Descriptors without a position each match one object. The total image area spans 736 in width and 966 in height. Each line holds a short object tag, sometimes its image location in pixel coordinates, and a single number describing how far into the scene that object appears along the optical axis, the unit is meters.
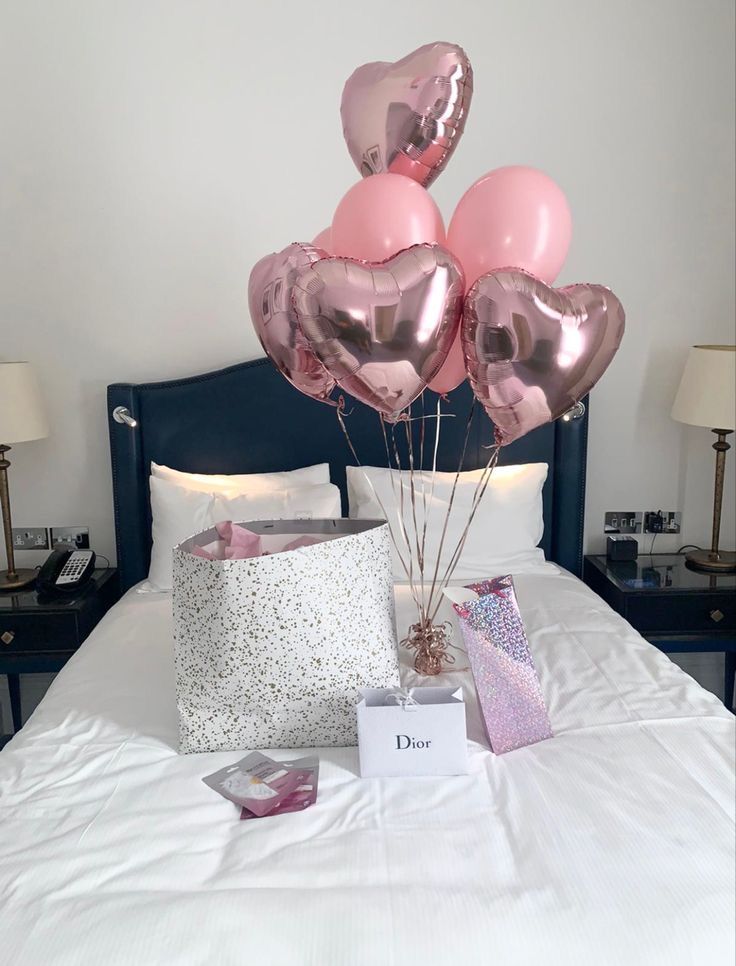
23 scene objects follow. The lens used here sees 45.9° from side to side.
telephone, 2.66
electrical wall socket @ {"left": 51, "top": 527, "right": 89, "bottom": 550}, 2.96
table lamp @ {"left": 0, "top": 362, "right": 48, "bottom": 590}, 2.61
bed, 1.10
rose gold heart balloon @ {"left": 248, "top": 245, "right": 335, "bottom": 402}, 1.69
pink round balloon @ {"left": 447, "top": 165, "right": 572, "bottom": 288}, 1.64
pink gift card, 1.39
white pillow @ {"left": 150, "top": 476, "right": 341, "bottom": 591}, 2.54
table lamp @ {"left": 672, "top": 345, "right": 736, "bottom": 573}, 2.61
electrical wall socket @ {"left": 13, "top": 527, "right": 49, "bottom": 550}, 2.95
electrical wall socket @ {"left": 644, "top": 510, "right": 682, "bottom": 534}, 3.01
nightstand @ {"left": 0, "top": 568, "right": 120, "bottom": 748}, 2.55
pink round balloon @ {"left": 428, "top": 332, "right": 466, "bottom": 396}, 1.83
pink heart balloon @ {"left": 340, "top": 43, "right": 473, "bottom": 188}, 1.73
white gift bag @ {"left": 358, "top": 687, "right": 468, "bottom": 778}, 1.47
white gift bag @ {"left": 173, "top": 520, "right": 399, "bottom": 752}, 1.53
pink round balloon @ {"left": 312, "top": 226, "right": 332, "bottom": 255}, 1.94
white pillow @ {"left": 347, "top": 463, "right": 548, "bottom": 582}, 2.61
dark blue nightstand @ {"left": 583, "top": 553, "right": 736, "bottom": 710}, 2.62
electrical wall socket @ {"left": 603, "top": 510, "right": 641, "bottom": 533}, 3.01
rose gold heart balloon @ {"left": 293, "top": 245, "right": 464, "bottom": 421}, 1.51
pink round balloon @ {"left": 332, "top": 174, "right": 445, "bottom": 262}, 1.66
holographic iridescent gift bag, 1.57
